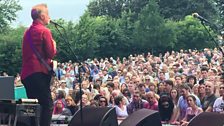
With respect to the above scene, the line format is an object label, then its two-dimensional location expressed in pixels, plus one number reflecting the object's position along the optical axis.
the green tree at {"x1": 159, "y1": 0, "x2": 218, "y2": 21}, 41.58
